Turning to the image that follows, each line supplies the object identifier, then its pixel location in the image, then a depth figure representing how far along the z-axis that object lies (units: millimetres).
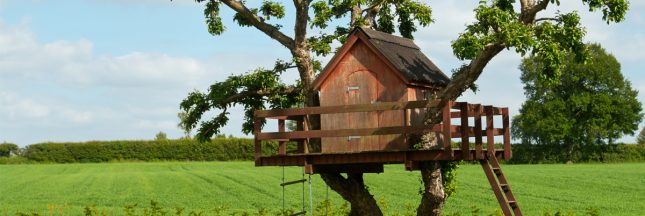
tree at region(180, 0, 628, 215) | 20266
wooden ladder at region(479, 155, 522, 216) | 20234
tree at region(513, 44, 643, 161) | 93375
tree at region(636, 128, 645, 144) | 147462
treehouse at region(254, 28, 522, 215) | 19609
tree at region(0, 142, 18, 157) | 109562
